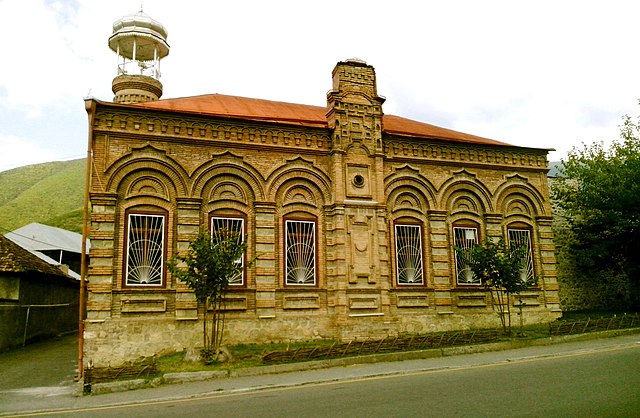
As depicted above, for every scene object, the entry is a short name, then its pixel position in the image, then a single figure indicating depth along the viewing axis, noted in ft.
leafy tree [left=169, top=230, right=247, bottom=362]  47.29
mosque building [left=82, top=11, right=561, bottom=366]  53.06
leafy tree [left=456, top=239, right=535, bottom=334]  56.44
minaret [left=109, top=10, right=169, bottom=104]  93.20
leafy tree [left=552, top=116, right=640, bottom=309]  74.84
